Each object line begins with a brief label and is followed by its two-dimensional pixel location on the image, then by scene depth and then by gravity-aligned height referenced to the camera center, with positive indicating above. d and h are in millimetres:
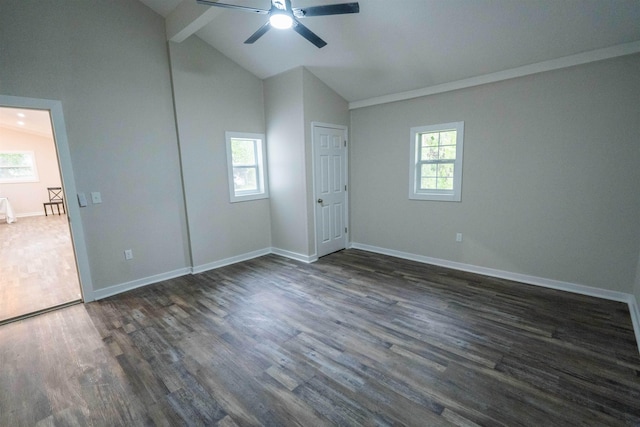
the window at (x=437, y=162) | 3918 +51
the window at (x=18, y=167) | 8789 +409
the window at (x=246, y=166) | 4434 +97
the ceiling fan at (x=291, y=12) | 2150 +1239
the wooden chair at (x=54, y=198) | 9406 -687
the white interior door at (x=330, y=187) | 4504 -295
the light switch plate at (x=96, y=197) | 3285 -232
